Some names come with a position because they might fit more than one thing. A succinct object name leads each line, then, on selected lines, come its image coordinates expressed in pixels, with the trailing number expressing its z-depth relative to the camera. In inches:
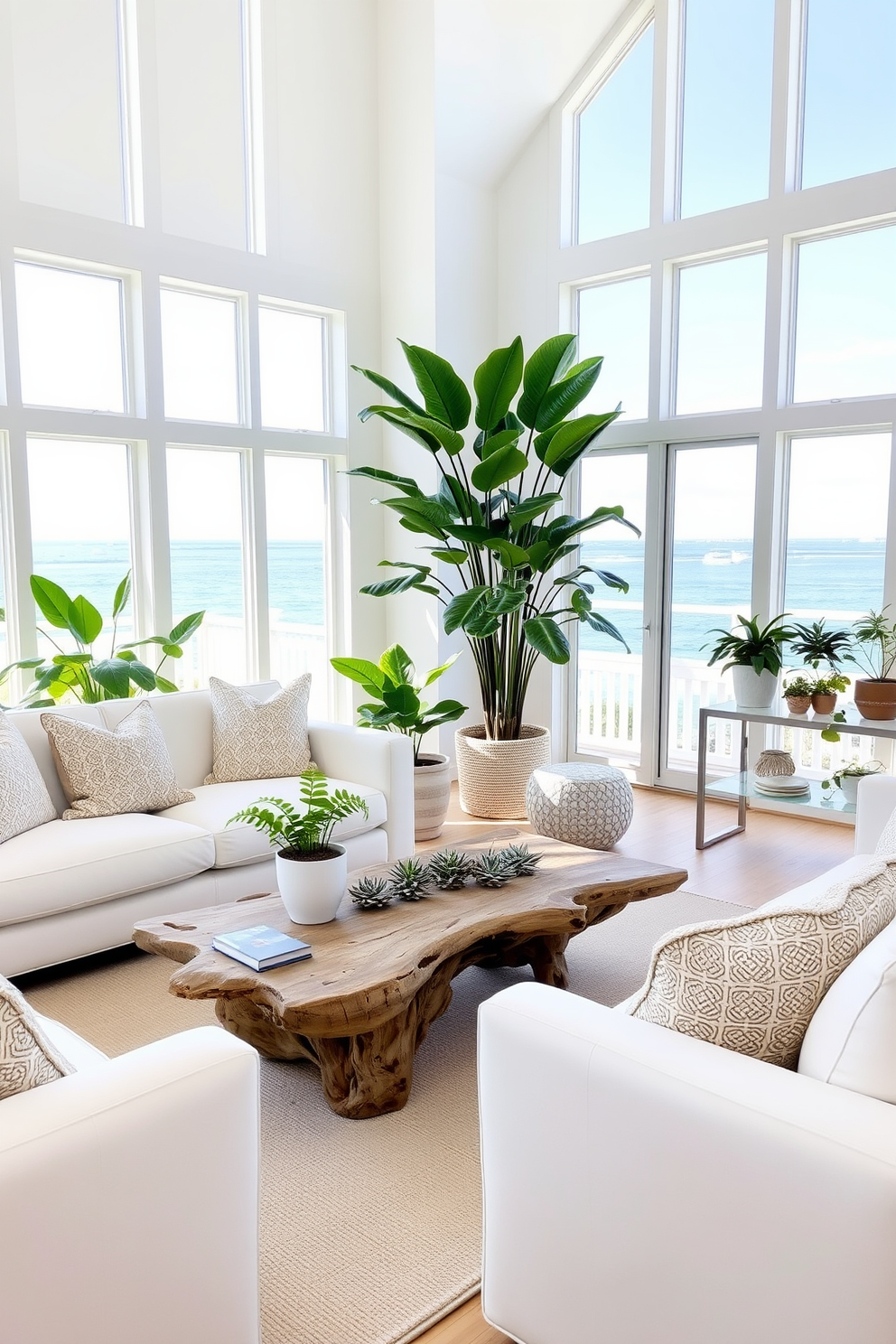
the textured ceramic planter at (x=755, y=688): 185.9
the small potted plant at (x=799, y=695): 179.0
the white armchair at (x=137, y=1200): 50.4
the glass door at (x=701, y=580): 211.9
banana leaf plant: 188.5
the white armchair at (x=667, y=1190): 49.0
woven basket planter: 206.5
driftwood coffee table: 89.3
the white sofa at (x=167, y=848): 121.6
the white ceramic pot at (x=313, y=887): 102.4
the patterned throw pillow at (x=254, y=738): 164.1
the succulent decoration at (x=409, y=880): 113.1
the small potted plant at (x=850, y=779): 170.1
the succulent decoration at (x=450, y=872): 117.2
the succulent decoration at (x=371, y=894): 110.3
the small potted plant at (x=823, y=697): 177.3
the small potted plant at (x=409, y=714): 189.2
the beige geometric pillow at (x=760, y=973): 58.2
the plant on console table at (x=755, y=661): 183.9
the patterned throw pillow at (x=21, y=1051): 54.1
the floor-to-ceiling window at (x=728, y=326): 190.7
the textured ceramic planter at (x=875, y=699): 171.2
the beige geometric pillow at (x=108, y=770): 141.6
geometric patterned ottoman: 176.9
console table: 168.9
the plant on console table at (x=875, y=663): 171.8
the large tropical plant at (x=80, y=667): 166.6
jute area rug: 73.5
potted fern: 101.9
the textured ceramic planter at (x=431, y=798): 193.8
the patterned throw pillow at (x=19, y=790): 129.3
